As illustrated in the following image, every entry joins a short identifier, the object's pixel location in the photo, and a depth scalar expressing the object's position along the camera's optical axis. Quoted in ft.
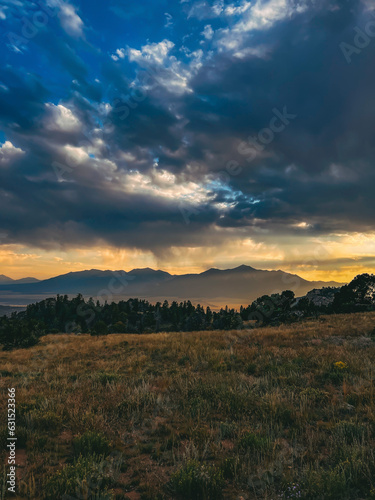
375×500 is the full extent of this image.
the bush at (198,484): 13.37
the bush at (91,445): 17.47
